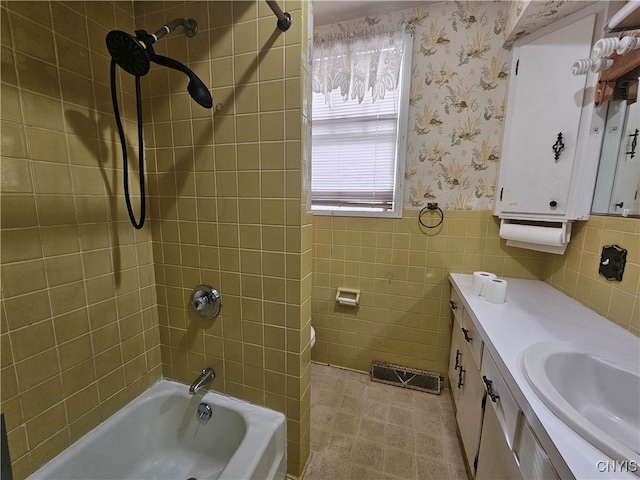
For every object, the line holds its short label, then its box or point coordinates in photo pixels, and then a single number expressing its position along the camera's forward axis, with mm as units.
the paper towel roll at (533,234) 1332
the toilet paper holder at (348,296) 1902
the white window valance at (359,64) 1620
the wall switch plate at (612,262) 1056
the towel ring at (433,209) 1713
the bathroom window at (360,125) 1647
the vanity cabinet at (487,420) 664
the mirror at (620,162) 1082
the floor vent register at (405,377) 1791
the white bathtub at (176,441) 952
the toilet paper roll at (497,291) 1228
